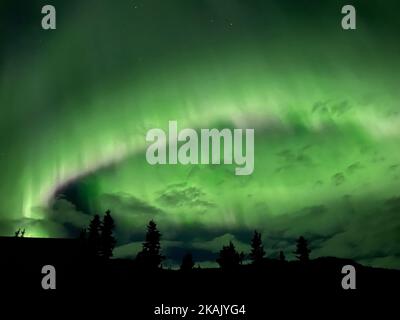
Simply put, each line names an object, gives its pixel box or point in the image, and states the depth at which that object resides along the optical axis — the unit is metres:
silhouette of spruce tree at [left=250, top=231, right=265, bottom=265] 62.35
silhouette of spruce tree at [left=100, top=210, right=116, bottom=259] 50.91
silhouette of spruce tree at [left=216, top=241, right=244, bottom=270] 52.35
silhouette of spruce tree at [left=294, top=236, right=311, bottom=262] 59.72
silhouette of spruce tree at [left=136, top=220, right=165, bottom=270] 49.84
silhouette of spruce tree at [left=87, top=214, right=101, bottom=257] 49.62
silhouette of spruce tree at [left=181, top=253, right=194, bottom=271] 57.19
